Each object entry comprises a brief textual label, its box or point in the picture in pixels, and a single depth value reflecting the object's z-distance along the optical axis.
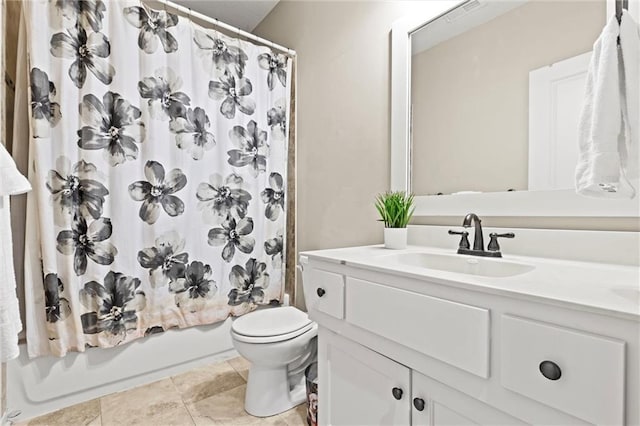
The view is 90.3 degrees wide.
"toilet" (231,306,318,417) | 1.45
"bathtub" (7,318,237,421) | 1.49
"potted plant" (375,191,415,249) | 1.33
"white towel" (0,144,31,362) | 1.03
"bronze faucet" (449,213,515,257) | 1.08
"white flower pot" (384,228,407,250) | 1.33
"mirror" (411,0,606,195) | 1.03
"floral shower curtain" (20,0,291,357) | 1.51
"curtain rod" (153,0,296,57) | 1.82
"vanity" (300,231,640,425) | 0.53
